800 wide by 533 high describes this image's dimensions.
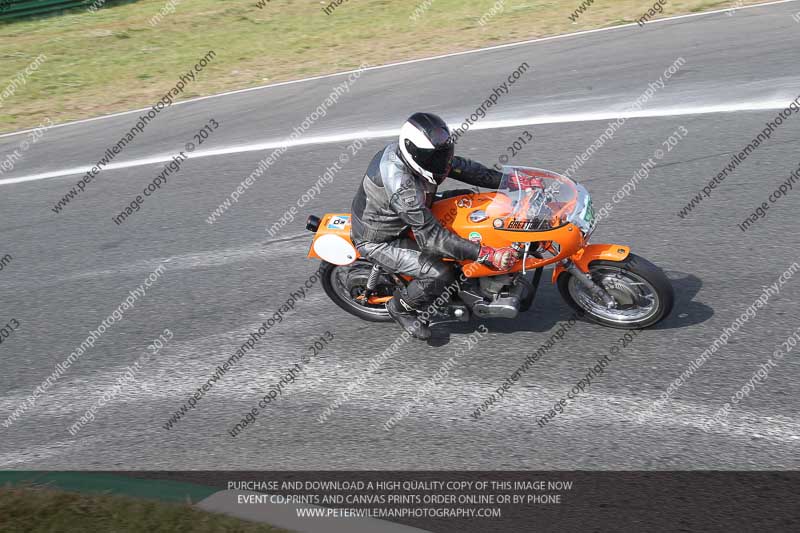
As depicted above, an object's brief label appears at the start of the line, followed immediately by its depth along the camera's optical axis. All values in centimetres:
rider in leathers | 605
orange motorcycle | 614
